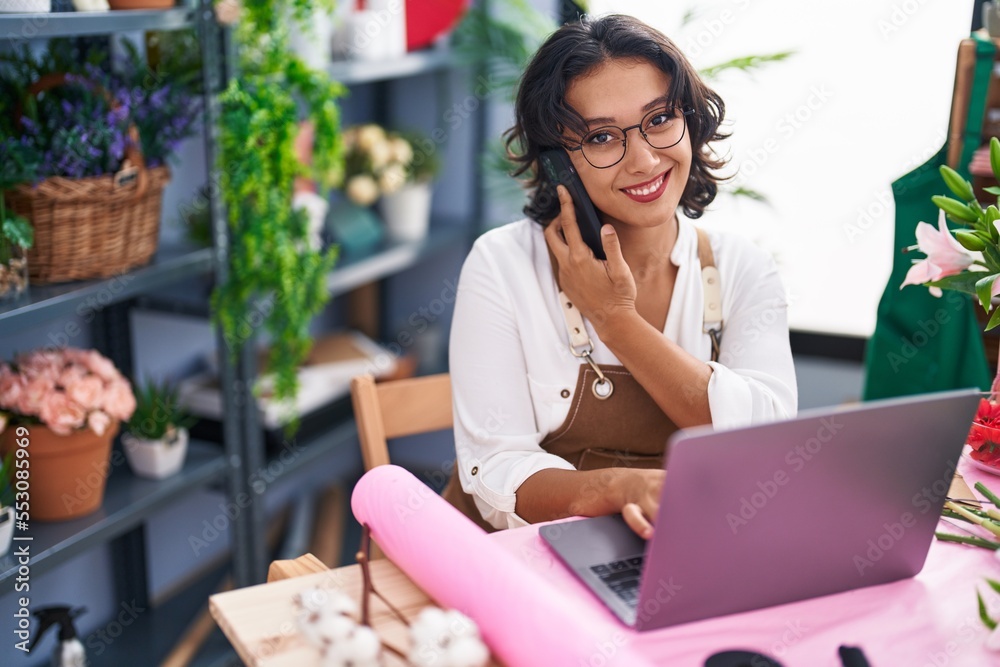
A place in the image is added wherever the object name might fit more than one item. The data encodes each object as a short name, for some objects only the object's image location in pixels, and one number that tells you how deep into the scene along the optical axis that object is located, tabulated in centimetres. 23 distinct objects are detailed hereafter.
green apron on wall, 186
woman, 132
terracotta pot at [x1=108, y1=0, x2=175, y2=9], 174
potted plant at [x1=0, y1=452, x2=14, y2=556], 163
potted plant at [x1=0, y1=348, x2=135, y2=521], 171
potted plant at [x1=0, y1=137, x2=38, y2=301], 155
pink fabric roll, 74
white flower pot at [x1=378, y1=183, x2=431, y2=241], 273
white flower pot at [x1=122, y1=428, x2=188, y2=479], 196
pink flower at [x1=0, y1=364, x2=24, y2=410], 169
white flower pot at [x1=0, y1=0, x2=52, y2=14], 150
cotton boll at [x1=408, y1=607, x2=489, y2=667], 72
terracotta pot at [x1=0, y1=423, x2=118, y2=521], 173
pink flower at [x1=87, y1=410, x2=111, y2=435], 175
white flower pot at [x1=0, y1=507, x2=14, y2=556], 163
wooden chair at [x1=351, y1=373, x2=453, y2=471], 149
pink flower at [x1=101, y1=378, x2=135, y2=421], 179
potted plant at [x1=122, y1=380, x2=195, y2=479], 196
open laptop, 77
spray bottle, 149
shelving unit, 165
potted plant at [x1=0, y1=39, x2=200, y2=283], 162
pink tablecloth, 82
